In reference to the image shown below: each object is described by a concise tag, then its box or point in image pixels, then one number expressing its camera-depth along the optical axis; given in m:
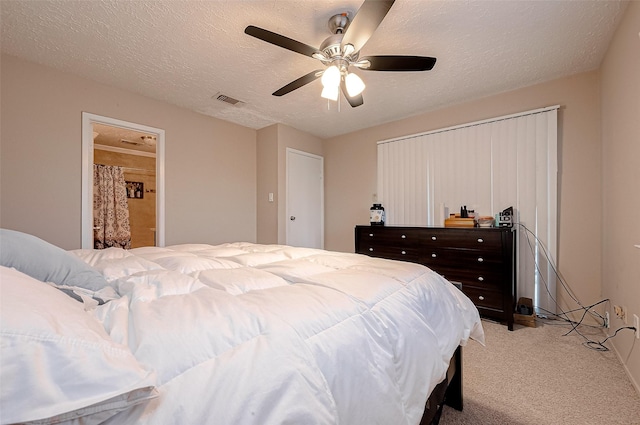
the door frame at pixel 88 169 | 2.75
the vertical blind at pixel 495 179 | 2.79
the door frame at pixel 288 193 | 4.06
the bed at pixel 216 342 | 0.43
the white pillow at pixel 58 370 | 0.39
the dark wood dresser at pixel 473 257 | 2.58
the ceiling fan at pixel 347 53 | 1.58
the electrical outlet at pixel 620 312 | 1.89
